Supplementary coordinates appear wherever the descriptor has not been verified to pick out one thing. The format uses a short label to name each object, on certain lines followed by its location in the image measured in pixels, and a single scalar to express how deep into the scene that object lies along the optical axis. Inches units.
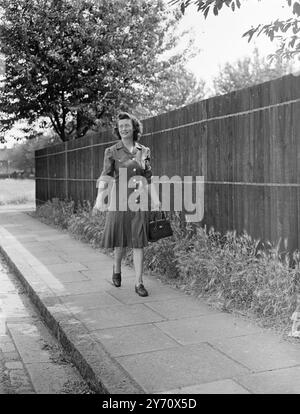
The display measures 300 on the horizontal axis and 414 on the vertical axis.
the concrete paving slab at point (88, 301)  212.1
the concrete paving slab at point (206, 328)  168.9
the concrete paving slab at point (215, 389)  125.8
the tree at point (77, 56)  675.4
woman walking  226.8
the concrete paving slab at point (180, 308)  197.3
